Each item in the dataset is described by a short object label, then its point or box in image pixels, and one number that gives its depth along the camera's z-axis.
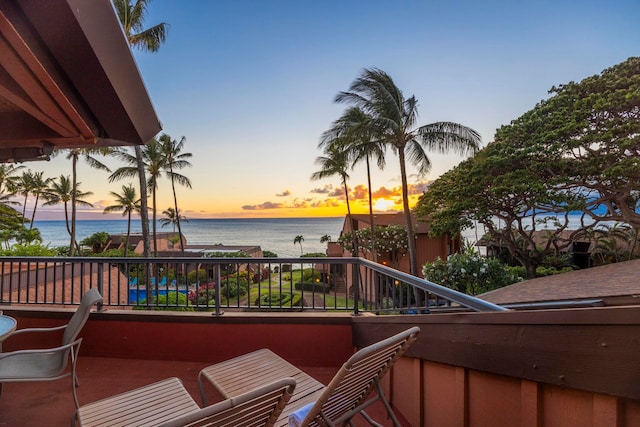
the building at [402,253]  15.91
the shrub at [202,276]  16.93
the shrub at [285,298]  14.63
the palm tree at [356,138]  13.95
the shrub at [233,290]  14.53
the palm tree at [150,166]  20.11
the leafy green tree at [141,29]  13.30
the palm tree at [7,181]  21.39
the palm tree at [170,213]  35.72
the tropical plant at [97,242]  29.69
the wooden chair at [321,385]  1.31
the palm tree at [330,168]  21.78
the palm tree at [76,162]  19.81
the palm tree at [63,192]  28.45
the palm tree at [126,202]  29.70
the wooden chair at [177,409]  1.04
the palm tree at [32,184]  26.18
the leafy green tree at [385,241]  17.06
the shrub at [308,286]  19.62
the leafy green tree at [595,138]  8.84
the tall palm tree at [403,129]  13.37
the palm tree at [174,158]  22.53
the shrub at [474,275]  7.36
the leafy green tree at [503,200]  10.36
